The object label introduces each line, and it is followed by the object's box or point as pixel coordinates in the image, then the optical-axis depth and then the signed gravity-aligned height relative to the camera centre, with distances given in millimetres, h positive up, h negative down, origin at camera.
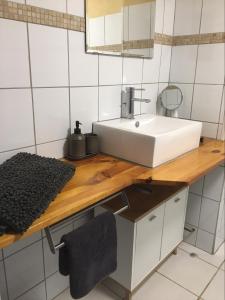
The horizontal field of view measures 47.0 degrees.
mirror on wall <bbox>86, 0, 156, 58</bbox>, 1260 +275
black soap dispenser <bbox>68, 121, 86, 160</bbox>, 1219 -302
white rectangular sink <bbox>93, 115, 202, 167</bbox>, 1162 -284
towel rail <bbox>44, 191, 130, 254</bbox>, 850 -512
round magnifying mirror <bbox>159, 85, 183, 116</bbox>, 1778 -119
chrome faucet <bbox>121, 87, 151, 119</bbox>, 1515 -129
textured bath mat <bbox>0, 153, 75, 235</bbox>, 680 -326
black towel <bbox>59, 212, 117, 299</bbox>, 946 -657
